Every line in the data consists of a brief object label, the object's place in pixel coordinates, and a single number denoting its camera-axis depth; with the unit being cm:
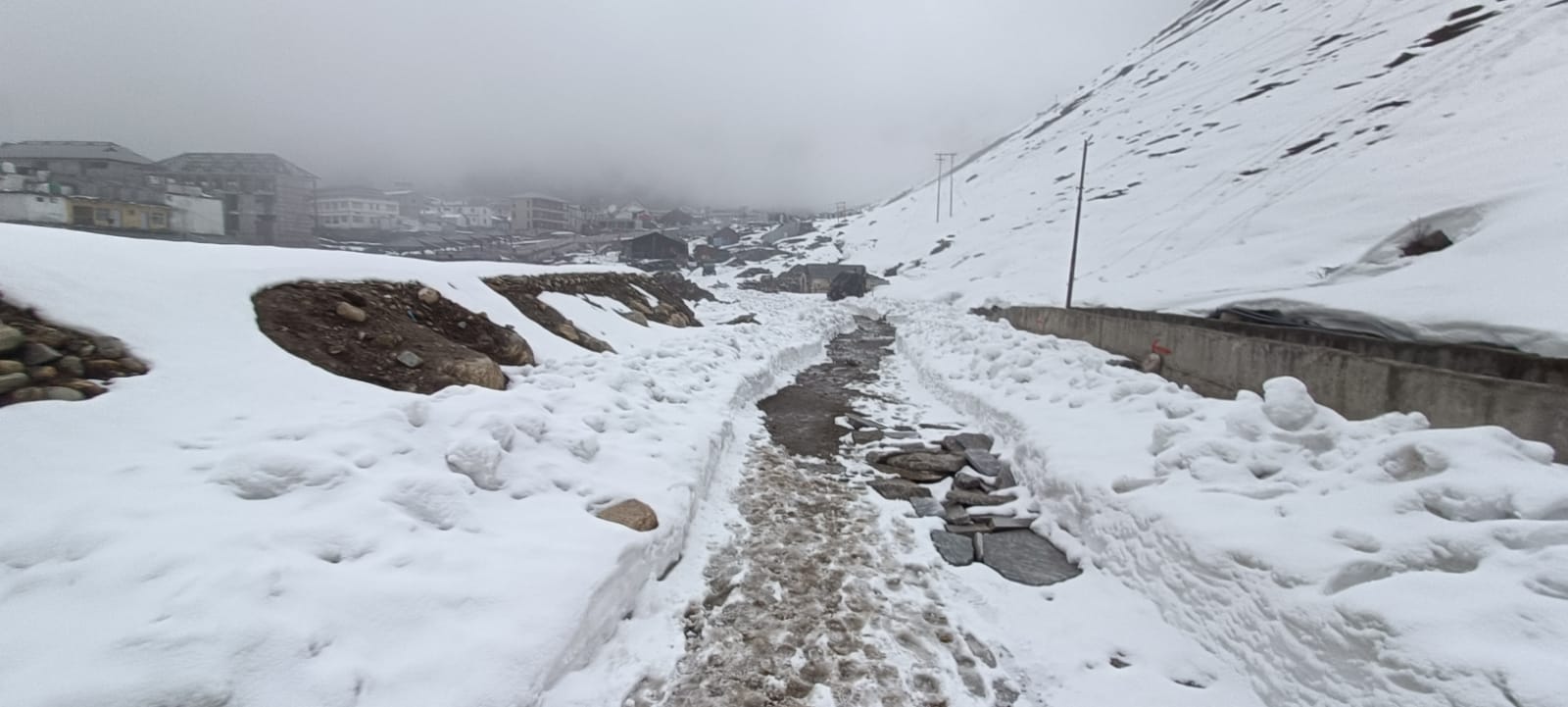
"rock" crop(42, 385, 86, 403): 376
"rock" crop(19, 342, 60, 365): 394
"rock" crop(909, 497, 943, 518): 646
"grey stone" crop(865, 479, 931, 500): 699
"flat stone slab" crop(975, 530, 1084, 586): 513
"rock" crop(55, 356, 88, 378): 407
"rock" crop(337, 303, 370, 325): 712
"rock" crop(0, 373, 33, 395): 361
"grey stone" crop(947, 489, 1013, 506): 682
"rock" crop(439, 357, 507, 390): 732
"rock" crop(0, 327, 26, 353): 382
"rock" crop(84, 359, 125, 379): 421
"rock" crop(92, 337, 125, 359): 441
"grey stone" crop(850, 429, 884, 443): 934
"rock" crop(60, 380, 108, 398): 393
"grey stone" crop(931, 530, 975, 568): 539
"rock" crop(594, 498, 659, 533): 484
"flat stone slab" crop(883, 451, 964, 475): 788
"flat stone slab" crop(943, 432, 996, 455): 875
